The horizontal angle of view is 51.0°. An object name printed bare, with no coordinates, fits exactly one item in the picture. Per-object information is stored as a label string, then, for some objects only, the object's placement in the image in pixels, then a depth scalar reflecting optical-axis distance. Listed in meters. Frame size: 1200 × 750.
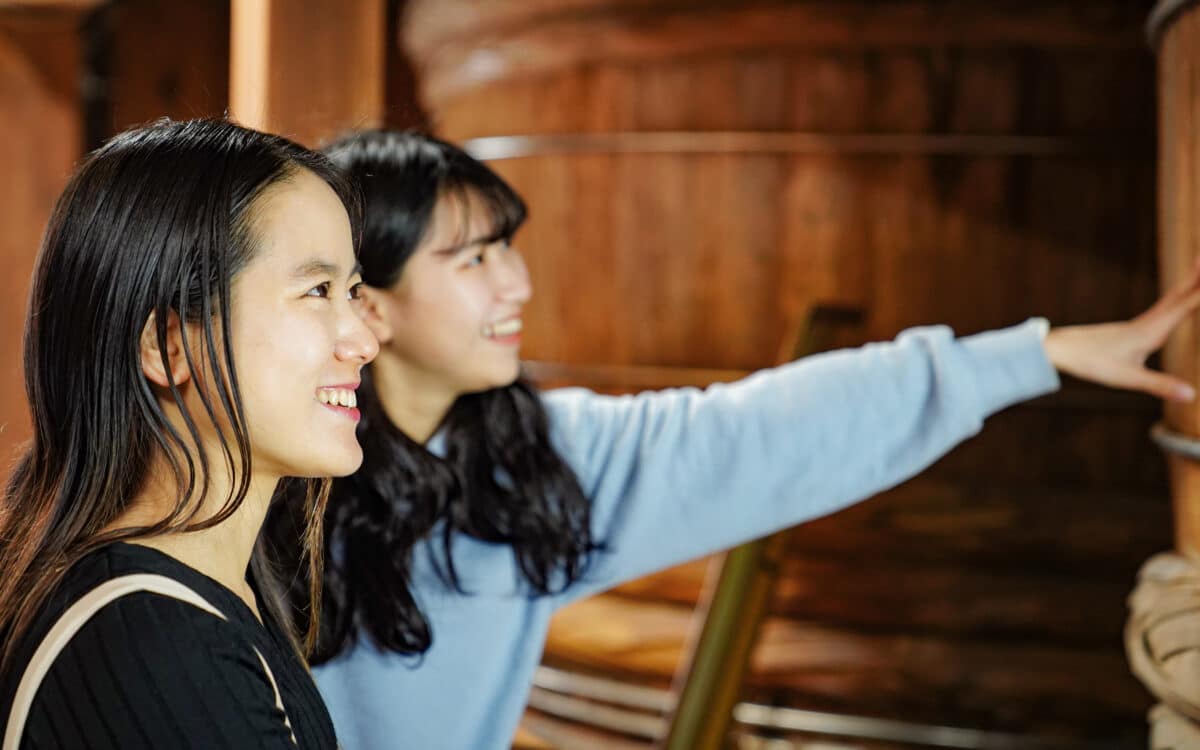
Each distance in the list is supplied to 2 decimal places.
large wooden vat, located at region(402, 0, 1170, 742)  2.74
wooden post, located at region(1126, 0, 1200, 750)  1.39
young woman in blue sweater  1.52
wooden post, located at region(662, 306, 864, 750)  2.05
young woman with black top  0.85
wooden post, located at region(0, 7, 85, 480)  4.51
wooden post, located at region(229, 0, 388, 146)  1.97
